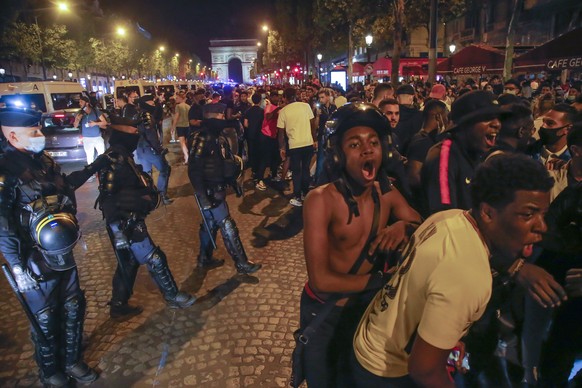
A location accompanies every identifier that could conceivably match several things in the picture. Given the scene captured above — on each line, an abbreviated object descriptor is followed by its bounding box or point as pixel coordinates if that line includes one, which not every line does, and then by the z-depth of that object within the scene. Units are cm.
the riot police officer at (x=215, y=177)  505
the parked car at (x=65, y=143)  1180
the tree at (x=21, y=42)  2745
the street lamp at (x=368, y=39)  2580
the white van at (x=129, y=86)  2002
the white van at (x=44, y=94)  1435
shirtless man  216
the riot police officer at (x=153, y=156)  819
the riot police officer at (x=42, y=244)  303
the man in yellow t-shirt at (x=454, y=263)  147
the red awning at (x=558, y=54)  877
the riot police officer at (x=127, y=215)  409
